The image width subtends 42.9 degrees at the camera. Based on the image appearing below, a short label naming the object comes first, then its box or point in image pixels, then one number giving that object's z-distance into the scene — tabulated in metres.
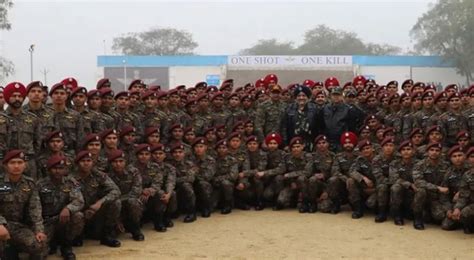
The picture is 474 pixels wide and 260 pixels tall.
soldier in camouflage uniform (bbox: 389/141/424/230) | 6.89
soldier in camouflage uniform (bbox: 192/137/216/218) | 7.49
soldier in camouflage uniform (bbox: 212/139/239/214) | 7.67
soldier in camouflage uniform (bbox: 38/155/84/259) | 5.43
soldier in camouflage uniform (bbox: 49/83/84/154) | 6.30
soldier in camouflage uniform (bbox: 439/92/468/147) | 7.61
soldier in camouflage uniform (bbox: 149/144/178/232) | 6.68
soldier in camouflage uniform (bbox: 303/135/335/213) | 7.69
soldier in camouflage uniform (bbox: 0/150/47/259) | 5.01
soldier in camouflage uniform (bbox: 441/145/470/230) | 6.57
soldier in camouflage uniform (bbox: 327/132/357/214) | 7.59
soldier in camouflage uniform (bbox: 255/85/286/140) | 8.80
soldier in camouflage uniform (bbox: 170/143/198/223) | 7.21
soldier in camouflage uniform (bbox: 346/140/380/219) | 7.31
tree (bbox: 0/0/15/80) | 26.98
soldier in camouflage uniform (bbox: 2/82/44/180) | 5.73
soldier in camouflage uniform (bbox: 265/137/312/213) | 7.86
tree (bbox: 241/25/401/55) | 51.69
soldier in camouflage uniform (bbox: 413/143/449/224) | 6.67
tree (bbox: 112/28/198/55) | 55.75
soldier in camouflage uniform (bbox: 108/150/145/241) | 6.22
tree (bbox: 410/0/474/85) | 36.62
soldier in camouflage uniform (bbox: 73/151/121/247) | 5.93
